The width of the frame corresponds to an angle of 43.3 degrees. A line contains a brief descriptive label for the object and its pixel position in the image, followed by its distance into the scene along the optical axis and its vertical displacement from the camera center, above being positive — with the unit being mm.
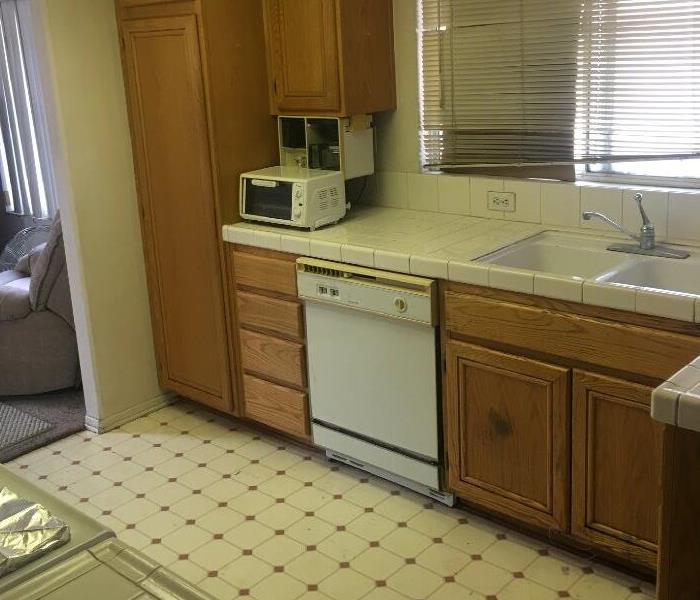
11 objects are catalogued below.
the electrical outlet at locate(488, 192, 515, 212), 3373 -520
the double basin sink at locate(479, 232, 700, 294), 2779 -662
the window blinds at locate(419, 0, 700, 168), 2906 -78
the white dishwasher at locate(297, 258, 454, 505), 2992 -1043
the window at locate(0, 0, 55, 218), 5559 -220
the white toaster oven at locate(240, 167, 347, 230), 3355 -463
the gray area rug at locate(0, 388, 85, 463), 3820 -1478
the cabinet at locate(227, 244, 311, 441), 3412 -1017
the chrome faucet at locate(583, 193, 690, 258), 2854 -582
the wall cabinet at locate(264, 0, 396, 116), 3334 +62
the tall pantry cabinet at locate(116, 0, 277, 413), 3438 -272
